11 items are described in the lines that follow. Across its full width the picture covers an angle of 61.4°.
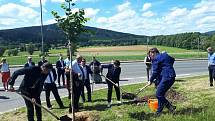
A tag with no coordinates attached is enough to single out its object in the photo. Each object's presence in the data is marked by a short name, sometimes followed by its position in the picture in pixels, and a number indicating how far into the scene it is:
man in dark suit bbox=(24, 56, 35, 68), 8.51
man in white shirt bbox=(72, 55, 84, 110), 5.70
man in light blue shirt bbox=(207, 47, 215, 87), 7.92
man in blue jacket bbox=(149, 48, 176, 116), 4.98
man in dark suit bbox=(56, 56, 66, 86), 9.69
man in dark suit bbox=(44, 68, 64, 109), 6.17
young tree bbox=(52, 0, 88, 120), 4.36
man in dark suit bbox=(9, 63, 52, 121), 4.52
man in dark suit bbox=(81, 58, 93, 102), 6.59
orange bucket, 5.21
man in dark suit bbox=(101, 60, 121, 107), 6.16
